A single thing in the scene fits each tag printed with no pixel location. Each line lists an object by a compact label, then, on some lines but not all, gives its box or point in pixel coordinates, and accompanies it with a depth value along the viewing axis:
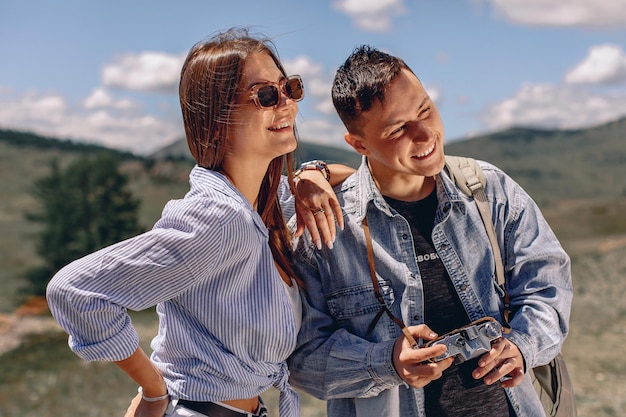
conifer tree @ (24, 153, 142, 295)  36.06
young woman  2.29
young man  2.83
